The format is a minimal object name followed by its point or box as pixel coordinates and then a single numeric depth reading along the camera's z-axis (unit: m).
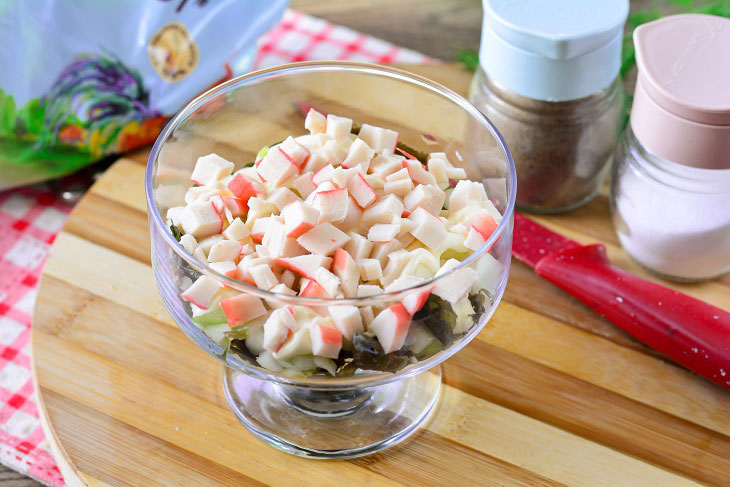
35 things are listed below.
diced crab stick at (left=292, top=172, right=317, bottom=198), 0.45
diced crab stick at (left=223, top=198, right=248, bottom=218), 0.44
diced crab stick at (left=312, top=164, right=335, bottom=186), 0.44
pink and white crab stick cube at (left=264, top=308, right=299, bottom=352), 0.41
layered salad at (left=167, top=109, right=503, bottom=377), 0.41
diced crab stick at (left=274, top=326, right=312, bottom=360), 0.41
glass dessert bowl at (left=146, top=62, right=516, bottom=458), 0.41
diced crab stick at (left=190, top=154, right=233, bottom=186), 0.46
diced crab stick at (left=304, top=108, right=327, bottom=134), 0.47
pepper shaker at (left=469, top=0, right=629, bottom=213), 0.48
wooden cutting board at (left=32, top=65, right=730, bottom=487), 0.45
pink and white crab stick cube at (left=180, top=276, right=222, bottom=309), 0.41
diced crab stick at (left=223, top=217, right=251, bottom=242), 0.43
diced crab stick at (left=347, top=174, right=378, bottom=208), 0.44
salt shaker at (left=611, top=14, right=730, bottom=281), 0.46
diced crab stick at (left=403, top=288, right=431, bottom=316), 0.40
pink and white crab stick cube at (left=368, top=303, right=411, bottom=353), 0.41
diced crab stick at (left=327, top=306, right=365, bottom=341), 0.40
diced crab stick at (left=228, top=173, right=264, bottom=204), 0.44
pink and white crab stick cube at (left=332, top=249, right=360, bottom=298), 0.42
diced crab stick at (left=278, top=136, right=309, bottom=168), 0.45
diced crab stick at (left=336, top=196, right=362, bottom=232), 0.44
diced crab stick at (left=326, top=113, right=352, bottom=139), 0.46
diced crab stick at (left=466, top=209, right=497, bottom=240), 0.43
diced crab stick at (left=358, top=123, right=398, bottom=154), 0.47
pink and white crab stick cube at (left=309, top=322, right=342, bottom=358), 0.40
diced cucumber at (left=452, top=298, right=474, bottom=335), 0.42
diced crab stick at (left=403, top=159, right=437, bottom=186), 0.45
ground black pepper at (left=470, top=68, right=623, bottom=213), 0.50
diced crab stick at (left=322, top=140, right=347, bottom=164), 0.45
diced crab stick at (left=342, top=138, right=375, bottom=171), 0.45
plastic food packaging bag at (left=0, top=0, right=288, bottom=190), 0.53
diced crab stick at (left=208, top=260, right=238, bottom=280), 0.42
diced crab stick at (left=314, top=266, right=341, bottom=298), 0.42
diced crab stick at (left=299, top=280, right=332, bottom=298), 0.42
